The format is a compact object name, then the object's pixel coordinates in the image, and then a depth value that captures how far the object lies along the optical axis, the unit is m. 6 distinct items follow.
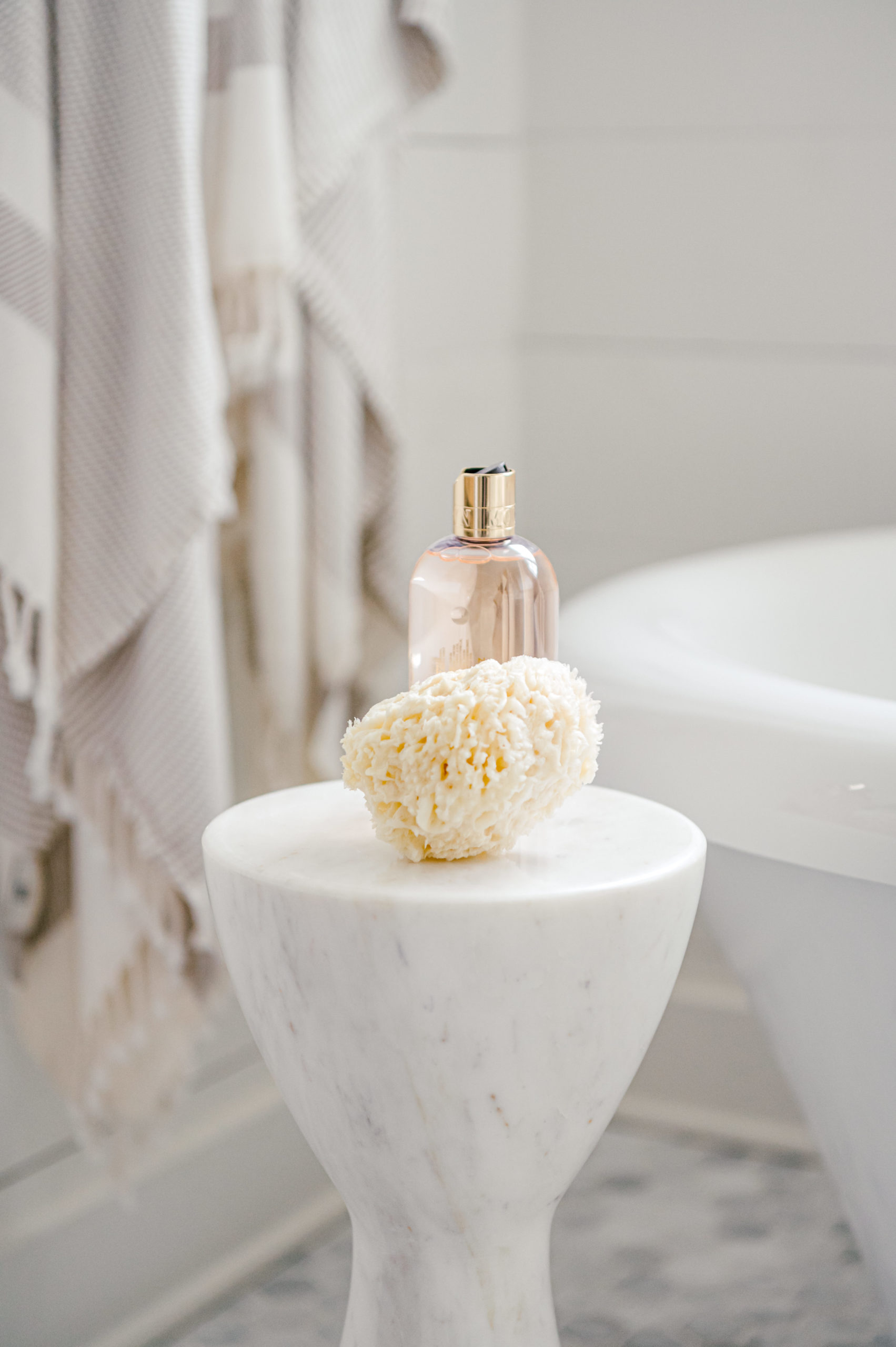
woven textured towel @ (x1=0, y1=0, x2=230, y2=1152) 1.57
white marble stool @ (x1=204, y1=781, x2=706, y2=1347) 1.29
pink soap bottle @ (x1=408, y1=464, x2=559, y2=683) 1.37
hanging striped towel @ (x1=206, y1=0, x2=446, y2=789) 1.68
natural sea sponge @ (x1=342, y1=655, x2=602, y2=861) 1.30
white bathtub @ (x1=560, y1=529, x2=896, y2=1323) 1.40
